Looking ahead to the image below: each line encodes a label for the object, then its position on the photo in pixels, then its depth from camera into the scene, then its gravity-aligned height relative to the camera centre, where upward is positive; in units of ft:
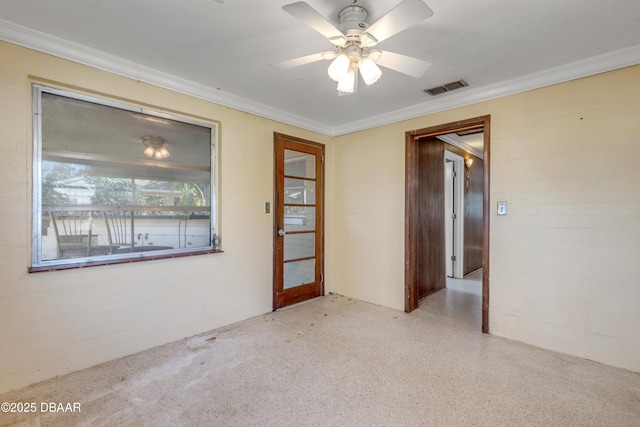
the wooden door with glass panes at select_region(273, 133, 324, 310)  11.66 -0.31
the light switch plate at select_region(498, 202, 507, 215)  9.15 +0.17
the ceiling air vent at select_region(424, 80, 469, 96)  9.04 +4.12
